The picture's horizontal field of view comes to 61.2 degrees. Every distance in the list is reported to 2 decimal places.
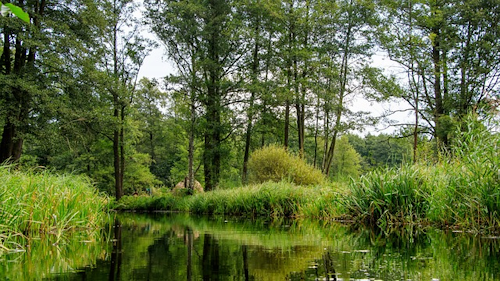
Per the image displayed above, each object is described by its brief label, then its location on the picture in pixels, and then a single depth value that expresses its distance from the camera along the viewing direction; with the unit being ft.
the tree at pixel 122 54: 77.77
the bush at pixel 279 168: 52.11
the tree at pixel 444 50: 71.97
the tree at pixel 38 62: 46.98
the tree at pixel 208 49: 69.87
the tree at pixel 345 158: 149.79
